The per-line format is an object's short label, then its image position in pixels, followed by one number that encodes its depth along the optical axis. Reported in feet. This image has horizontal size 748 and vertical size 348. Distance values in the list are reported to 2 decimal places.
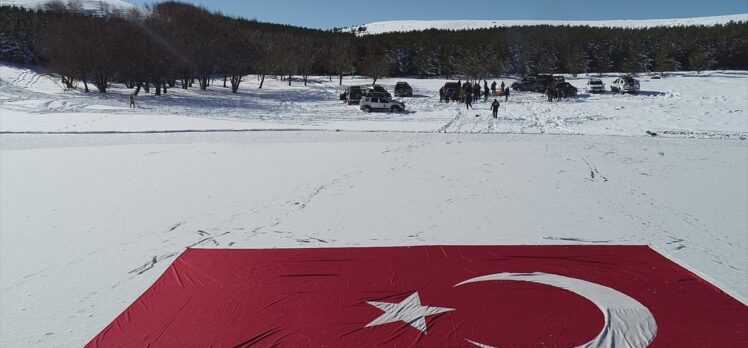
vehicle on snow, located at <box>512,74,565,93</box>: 133.49
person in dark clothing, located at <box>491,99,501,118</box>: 81.74
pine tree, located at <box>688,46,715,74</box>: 177.69
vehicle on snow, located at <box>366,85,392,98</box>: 124.84
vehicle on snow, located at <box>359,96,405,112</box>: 96.22
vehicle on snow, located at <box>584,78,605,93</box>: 121.80
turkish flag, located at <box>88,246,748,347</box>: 15.42
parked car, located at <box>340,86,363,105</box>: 114.12
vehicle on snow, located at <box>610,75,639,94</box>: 117.19
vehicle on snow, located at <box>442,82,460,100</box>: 113.91
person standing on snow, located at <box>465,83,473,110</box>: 97.96
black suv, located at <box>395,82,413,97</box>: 135.83
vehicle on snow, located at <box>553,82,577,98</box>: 113.70
